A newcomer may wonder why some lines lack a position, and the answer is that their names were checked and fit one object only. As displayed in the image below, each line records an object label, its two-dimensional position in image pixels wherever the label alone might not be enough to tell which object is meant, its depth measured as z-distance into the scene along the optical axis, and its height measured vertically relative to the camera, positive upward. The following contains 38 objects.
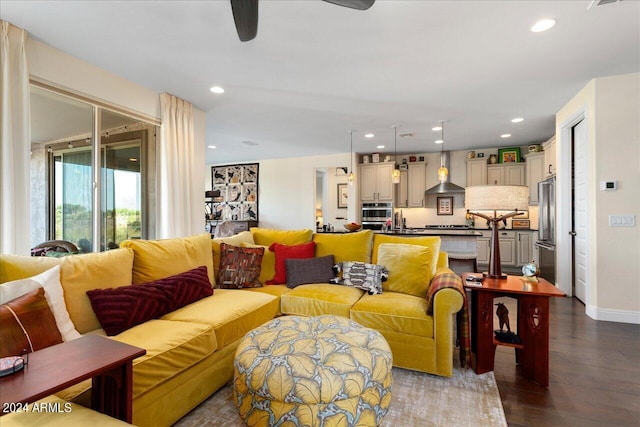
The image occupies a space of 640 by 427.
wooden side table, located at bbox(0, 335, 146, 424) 0.92 -0.54
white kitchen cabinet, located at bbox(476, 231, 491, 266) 6.30 -0.79
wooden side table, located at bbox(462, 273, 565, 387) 2.00 -0.78
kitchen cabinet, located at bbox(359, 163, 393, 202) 7.06 +0.67
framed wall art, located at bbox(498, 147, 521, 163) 6.41 +1.17
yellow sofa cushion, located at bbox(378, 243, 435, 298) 2.58 -0.50
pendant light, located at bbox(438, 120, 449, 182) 5.07 +0.64
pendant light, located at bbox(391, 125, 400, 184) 5.35 +1.36
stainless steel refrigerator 4.58 -0.30
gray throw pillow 2.91 -0.58
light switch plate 3.21 -0.12
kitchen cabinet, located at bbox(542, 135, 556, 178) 5.07 +0.94
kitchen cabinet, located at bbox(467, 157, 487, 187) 6.58 +0.85
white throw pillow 1.35 -0.37
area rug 1.66 -1.15
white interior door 3.68 +0.01
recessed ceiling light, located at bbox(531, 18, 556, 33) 2.25 +1.40
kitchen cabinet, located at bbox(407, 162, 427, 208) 7.09 +0.63
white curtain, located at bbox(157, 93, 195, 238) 3.80 +0.58
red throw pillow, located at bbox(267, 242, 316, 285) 3.04 -0.43
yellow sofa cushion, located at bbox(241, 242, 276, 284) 3.11 -0.55
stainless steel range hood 6.00 +0.44
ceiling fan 1.62 +1.11
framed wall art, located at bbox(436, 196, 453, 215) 7.04 +0.10
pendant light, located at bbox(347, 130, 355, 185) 5.51 +1.19
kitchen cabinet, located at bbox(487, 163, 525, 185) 6.34 +0.77
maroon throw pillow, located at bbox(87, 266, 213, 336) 1.72 -0.55
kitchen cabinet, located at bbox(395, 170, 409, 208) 7.21 +0.45
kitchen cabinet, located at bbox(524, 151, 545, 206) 5.94 +0.75
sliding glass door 2.84 +0.43
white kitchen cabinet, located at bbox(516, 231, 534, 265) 5.98 -0.74
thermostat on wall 3.25 +0.26
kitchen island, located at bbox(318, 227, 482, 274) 4.34 -0.54
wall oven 7.13 -0.08
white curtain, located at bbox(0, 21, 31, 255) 2.32 +0.57
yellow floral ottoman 1.37 -0.79
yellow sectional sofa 1.55 -0.70
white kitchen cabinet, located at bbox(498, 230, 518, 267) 6.11 -0.76
